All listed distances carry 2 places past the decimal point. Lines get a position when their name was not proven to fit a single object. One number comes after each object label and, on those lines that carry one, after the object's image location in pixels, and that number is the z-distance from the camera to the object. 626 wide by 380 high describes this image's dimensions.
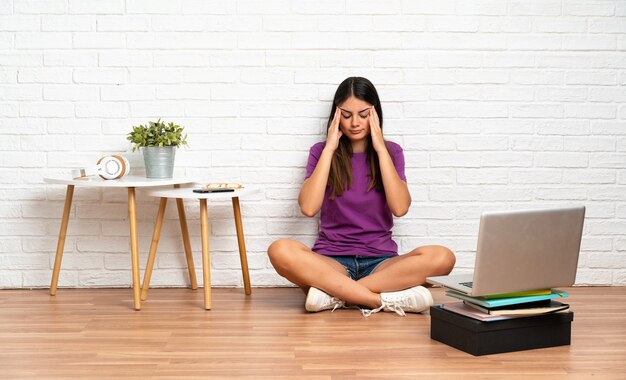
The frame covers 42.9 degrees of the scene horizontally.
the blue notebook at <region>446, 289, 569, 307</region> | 2.38
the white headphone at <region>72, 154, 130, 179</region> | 3.10
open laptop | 2.31
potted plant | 3.14
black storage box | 2.36
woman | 2.93
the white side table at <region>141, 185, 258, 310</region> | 2.99
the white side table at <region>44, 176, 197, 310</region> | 3.01
